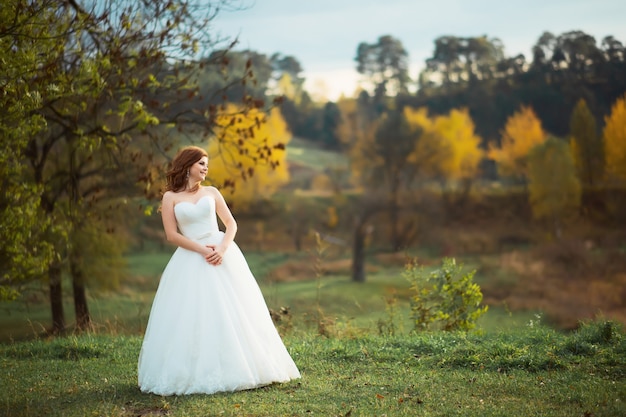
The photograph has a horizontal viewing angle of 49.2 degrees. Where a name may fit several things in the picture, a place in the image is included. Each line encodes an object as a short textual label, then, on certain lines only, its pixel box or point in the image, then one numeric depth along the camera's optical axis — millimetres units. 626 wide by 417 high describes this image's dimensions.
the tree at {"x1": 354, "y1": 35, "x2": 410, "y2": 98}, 75625
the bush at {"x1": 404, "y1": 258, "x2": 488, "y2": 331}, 10336
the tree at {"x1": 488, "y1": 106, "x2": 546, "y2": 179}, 53906
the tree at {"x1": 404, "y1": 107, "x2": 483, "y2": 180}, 53938
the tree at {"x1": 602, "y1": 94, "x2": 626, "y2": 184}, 43719
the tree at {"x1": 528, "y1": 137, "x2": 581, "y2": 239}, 44625
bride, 6699
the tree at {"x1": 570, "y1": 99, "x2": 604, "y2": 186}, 47156
